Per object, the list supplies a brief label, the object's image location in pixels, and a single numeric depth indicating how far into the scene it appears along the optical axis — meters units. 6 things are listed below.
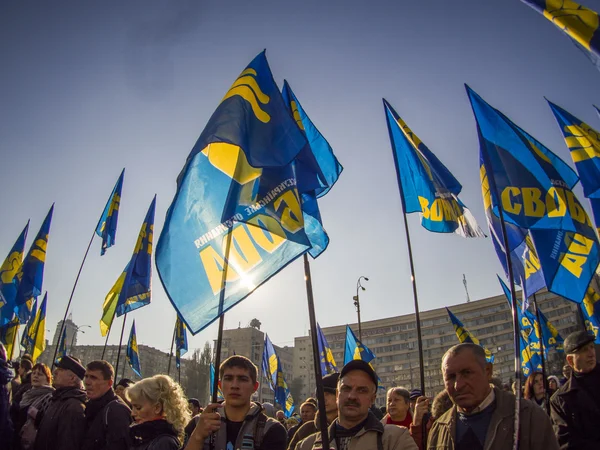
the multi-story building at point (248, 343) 95.75
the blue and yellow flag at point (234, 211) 3.62
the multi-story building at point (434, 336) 75.19
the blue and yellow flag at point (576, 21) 2.45
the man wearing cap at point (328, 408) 4.75
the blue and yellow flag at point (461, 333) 12.91
